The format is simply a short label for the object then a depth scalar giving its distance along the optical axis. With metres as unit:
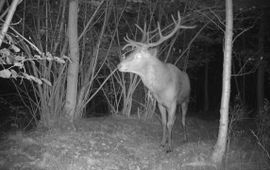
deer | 7.15
